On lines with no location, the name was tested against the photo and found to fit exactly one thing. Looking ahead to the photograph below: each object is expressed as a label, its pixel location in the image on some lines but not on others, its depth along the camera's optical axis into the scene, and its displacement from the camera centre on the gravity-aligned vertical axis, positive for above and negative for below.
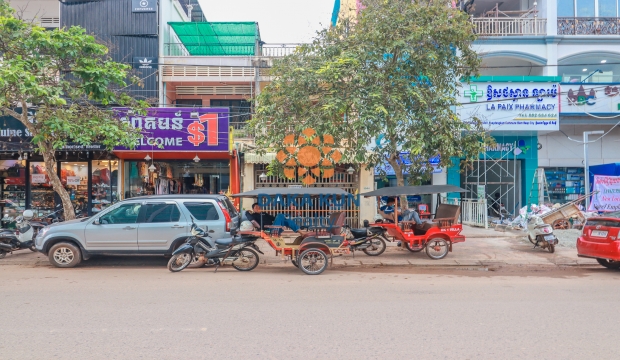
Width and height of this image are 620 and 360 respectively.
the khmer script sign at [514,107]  17.86 +2.92
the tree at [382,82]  10.90 +2.47
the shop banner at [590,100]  18.16 +3.23
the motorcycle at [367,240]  11.36 -1.38
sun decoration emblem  12.10 +0.83
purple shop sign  15.15 +1.82
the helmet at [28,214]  11.73 -0.72
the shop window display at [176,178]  17.00 +0.25
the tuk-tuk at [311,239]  9.54 -1.15
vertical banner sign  17.08 -0.42
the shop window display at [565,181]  19.75 +0.07
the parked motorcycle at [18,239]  10.87 -1.25
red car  9.41 -1.21
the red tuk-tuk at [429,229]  11.16 -1.13
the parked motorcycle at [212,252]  9.61 -1.40
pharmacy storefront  17.88 +2.39
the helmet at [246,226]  10.04 -0.90
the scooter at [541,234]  12.02 -1.33
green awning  18.33 +6.17
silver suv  9.99 -0.99
